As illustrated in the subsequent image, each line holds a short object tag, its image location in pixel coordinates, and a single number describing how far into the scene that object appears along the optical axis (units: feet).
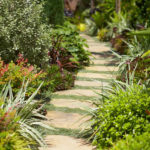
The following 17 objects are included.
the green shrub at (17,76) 16.30
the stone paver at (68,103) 19.77
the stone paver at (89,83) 24.05
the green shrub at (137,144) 10.09
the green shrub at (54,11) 29.89
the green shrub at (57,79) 22.31
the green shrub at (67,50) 25.82
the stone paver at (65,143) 14.17
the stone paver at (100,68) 28.68
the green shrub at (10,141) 11.20
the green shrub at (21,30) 19.69
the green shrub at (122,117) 13.08
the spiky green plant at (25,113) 13.21
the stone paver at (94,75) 26.22
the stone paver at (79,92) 22.11
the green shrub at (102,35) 45.37
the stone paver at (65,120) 16.79
